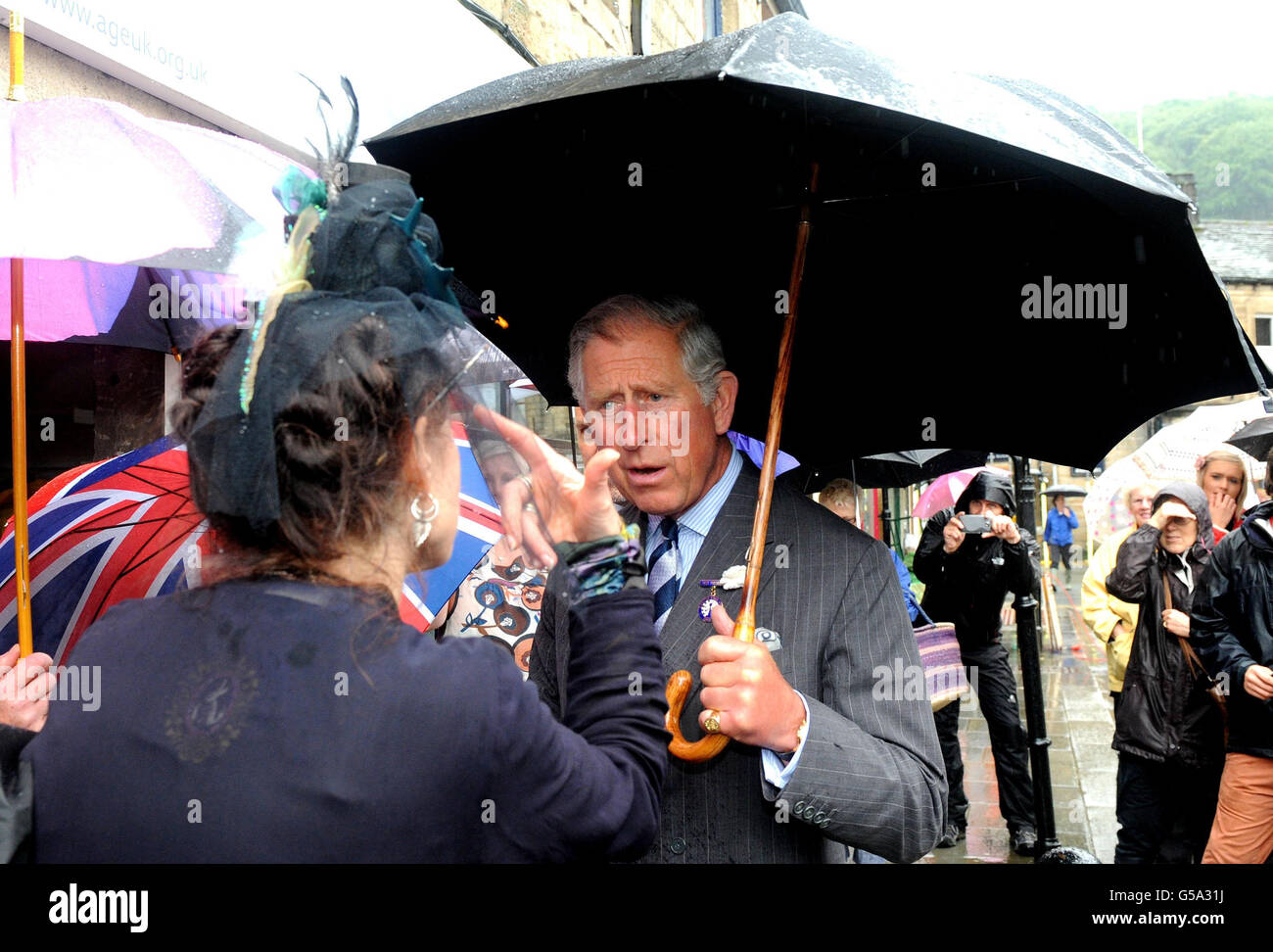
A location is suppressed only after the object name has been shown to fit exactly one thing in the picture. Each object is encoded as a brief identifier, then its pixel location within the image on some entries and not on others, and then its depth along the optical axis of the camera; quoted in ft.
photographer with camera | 21.29
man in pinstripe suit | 5.98
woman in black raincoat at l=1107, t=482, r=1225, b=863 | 16.14
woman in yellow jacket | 19.10
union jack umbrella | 8.73
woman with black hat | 4.18
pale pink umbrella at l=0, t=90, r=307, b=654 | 6.90
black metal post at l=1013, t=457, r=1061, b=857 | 17.99
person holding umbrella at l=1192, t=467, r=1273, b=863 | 14.34
